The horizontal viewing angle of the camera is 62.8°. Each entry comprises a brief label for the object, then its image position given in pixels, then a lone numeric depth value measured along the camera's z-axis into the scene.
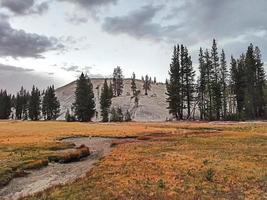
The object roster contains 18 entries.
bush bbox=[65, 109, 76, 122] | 80.16
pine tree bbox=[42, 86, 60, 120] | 98.59
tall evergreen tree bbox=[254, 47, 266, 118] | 69.82
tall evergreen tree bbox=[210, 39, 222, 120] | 70.16
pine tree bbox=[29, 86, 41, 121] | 104.21
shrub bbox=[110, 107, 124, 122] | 86.23
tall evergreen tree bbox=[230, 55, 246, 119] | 74.07
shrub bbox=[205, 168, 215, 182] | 14.21
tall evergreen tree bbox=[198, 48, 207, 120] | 75.85
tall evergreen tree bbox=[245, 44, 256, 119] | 68.52
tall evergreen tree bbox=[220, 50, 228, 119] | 73.93
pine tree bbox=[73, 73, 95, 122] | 76.19
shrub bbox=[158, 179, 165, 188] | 13.20
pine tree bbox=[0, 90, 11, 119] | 108.32
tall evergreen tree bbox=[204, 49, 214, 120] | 71.56
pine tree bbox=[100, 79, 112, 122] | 88.45
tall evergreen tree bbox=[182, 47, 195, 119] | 72.08
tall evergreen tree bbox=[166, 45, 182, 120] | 70.30
